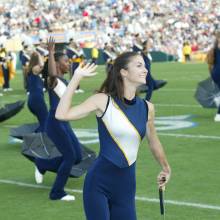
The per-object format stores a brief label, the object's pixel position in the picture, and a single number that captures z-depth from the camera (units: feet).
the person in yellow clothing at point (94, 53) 118.37
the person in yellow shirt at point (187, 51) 144.25
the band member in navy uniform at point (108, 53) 87.85
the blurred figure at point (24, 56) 80.75
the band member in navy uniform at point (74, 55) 80.94
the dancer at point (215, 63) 47.03
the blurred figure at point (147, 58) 58.80
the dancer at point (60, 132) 25.94
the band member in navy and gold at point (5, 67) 82.64
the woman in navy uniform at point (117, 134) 15.76
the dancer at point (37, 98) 38.17
